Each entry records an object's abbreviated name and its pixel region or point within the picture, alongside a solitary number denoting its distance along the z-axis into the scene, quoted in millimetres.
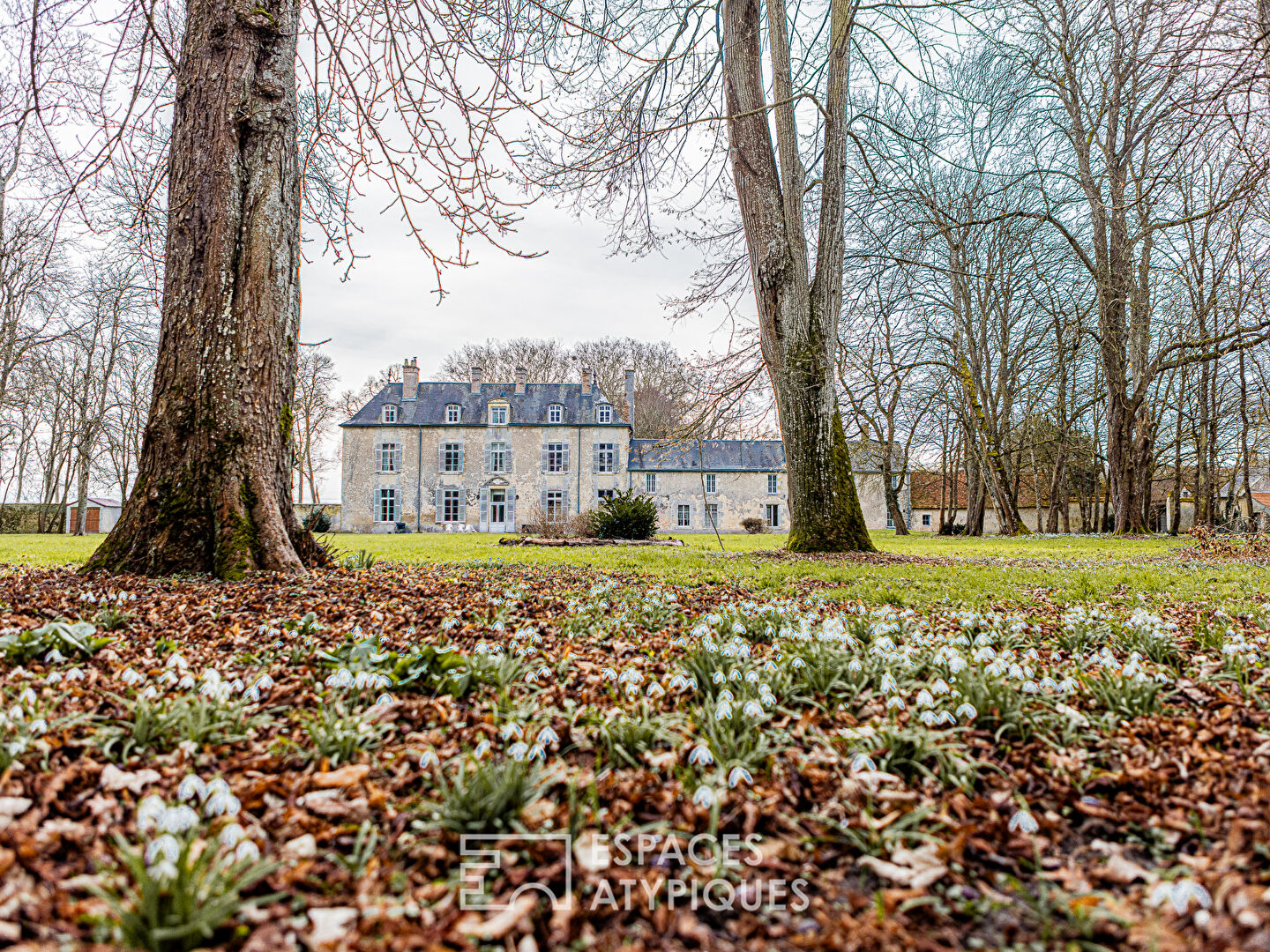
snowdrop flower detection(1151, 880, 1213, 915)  1272
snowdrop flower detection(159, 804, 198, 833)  1464
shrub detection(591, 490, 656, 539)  17188
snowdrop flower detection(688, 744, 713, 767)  1921
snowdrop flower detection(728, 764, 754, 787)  1816
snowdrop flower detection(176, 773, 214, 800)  1628
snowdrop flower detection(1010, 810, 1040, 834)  1635
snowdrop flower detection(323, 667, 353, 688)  2418
